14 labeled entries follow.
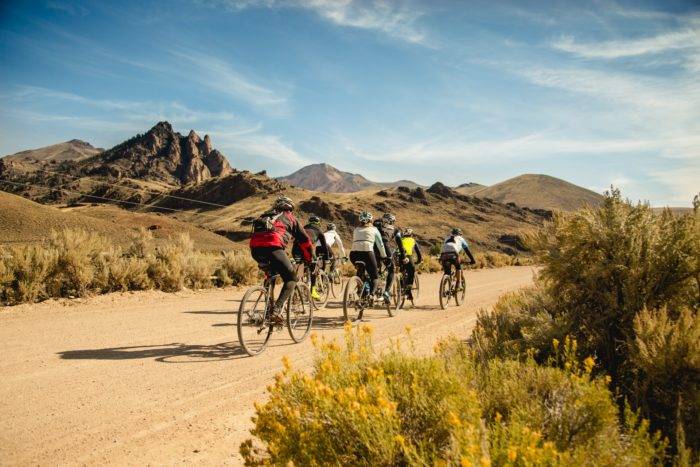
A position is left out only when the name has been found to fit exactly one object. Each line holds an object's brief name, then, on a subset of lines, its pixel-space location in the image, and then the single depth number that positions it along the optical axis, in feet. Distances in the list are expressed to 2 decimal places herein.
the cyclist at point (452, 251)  38.37
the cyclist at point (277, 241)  21.58
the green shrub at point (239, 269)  48.00
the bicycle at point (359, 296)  29.36
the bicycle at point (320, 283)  34.98
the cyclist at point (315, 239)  34.22
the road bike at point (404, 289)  36.17
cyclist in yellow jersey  35.96
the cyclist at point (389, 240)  33.58
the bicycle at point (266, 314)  21.12
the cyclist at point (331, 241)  36.37
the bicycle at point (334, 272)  38.55
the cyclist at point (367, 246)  30.94
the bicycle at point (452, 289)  37.63
